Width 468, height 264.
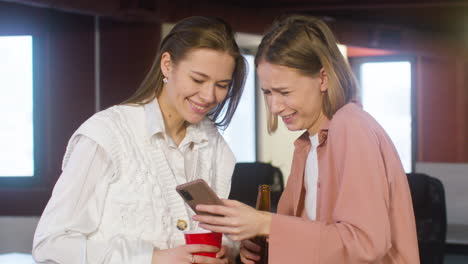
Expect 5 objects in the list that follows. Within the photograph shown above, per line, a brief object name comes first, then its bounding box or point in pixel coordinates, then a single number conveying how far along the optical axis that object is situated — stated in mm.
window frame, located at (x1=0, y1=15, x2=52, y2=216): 5387
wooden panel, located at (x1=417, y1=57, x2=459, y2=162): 9766
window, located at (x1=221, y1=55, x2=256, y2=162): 7254
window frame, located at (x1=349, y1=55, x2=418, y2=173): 9555
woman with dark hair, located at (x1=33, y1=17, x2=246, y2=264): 1547
